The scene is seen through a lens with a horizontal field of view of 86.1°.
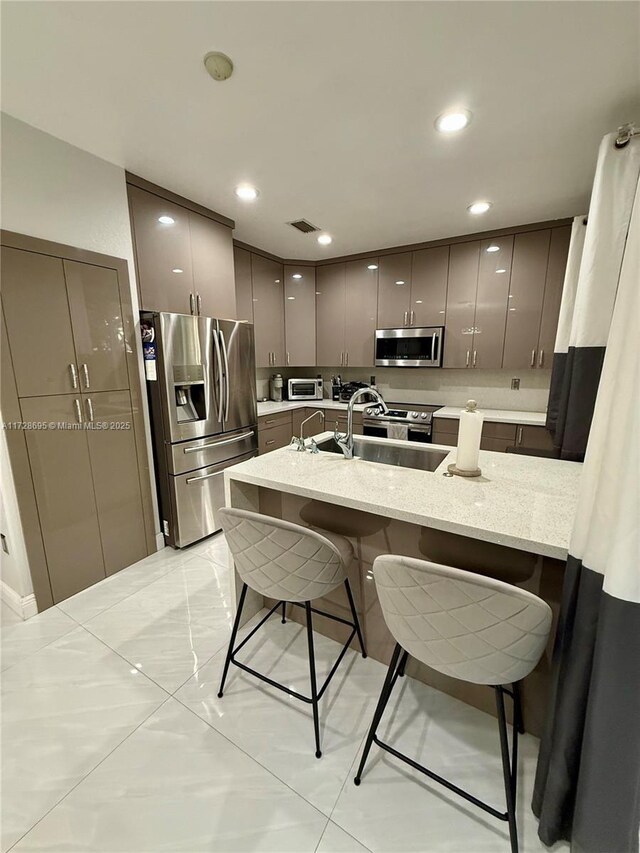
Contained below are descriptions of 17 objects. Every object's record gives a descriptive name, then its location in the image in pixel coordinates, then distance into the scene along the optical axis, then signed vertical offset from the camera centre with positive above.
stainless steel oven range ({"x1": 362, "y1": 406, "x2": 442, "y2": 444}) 3.41 -0.58
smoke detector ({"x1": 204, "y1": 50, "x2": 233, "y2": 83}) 1.34 +1.20
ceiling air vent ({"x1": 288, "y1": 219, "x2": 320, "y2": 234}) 2.94 +1.24
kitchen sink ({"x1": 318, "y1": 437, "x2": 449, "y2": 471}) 1.88 -0.50
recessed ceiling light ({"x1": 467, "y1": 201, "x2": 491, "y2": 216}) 2.61 +1.22
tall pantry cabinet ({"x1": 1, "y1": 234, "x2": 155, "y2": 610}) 1.81 -0.25
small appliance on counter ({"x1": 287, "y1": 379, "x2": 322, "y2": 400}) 4.26 -0.27
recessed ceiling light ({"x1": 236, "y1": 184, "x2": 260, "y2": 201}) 2.36 +1.22
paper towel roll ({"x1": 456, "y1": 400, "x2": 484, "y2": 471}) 1.45 -0.31
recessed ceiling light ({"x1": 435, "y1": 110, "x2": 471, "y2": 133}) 1.66 +1.20
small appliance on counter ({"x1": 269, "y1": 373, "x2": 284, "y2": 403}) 4.24 -0.24
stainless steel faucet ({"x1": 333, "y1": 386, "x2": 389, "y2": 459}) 1.75 -0.37
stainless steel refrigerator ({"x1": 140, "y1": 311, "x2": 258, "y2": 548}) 2.37 -0.31
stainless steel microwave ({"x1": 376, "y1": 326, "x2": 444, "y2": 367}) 3.50 +0.21
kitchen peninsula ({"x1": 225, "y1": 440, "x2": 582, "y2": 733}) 1.14 -0.50
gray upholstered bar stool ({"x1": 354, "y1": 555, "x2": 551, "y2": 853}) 0.85 -0.68
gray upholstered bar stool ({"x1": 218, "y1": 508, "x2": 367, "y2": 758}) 1.18 -0.68
